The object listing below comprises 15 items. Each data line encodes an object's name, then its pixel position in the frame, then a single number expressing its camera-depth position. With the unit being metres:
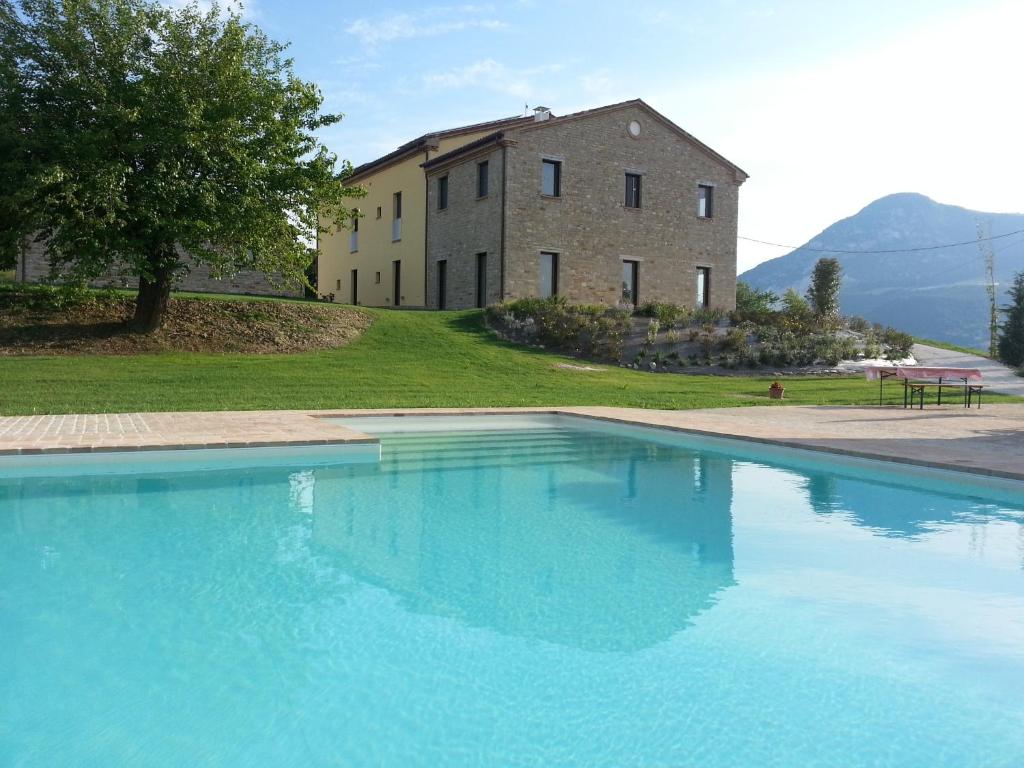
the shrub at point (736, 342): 22.94
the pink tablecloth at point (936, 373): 15.18
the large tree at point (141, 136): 15.56
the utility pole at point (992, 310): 34.12
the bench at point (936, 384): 15.32
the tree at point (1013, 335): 27.59
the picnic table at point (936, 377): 15.21
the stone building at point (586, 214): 26.17
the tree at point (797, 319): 24.66
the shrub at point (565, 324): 23.03
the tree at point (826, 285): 34.28
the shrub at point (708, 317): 24.89
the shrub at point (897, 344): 25.09
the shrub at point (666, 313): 24.56
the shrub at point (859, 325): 26.64
